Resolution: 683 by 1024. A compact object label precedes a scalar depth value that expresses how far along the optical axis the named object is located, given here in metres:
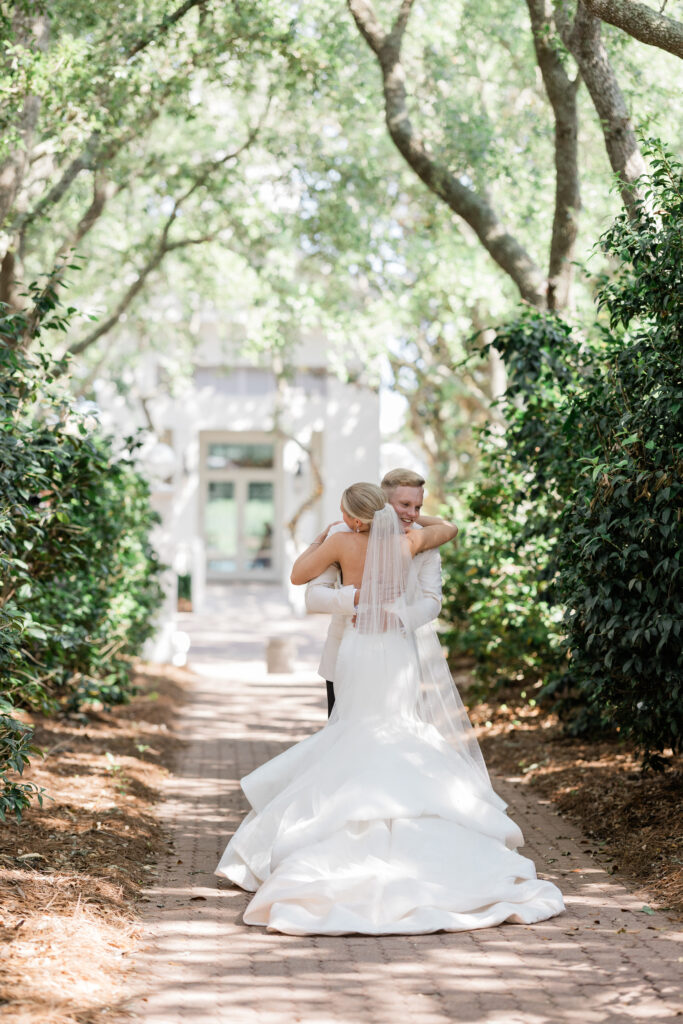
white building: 38.00
